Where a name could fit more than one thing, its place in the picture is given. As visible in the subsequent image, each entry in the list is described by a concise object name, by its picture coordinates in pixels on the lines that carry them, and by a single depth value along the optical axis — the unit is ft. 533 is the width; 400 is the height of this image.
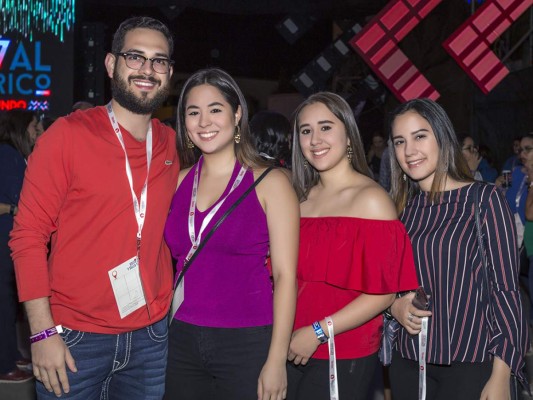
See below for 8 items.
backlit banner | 22.91
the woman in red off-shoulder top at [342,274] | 8.07
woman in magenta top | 7.68
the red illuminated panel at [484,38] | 28.48
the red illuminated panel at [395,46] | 28.14
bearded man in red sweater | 7.23
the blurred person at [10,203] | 14.67
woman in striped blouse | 7.56
